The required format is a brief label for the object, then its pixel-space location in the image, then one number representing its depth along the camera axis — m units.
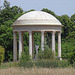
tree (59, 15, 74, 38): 90.60
